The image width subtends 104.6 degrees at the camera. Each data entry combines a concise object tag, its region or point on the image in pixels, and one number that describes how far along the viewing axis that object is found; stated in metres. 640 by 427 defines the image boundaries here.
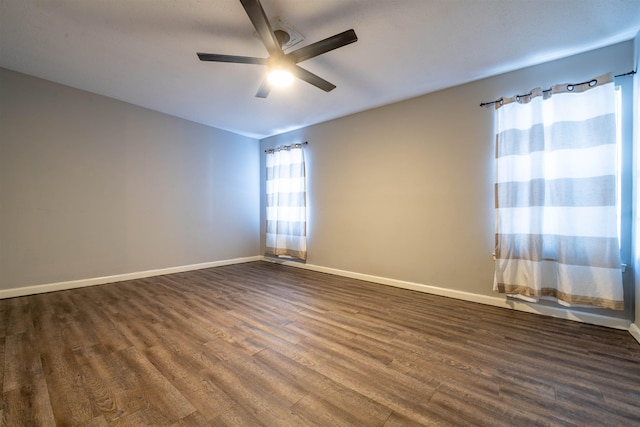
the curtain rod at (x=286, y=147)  4.30
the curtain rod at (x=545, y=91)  2.02
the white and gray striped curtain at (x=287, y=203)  4.29
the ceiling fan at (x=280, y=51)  1.64
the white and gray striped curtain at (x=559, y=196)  2.03
